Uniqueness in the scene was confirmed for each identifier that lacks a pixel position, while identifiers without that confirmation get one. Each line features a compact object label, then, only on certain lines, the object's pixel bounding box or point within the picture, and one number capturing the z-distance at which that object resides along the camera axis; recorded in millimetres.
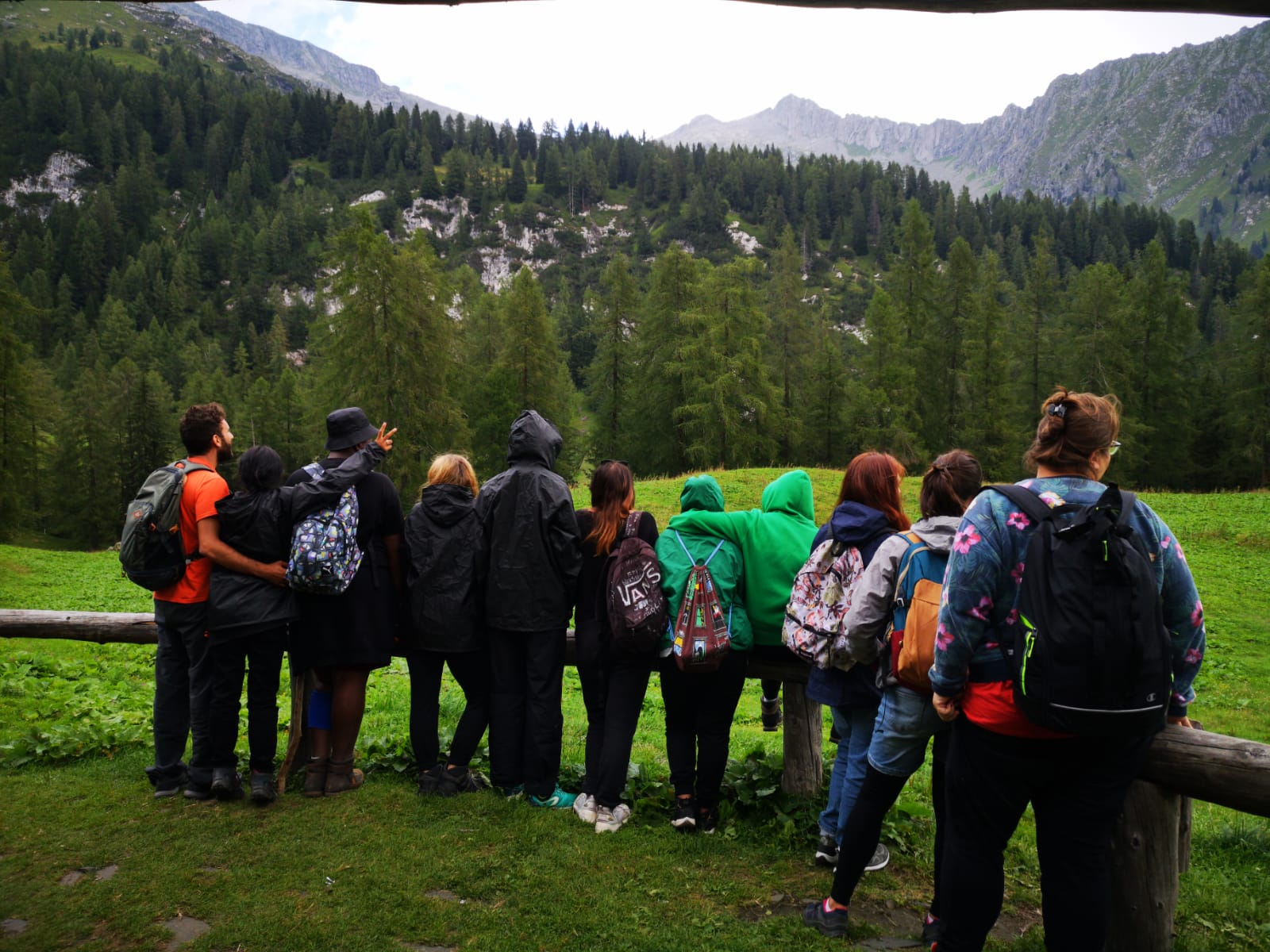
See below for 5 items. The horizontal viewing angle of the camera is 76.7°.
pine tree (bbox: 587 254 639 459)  47312
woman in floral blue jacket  3146
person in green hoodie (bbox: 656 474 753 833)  5090
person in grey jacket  4023
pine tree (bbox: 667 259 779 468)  41625
